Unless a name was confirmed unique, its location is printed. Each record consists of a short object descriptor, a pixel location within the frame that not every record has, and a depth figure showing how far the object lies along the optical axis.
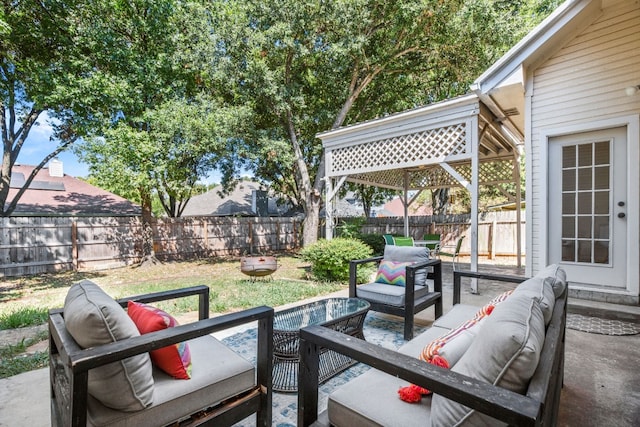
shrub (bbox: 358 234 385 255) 10.20
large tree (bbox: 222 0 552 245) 8.12
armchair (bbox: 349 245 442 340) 3.17
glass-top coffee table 2.39
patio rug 2.04
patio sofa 1.00
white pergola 5.24
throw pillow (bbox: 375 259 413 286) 3.67
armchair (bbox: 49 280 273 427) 1.27
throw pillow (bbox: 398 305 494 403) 1.34
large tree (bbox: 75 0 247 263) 7.44
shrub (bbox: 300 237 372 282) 6.19
